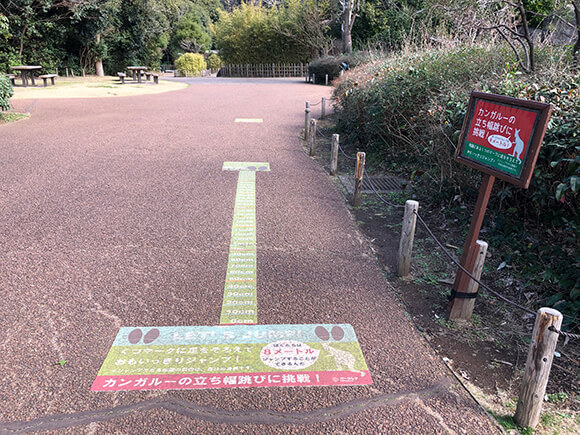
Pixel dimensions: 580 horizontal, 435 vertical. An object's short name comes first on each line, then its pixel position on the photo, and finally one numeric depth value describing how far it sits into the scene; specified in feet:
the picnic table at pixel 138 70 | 83.80
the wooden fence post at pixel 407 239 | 13.05
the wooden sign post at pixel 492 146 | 9.28
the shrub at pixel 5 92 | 36.01
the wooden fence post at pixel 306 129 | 34.11
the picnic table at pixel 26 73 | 64.64
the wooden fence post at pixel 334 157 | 23.86
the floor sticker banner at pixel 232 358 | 9.18
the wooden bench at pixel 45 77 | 68.57
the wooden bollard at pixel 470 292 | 10.89
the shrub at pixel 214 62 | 154.65
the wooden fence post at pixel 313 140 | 28.12
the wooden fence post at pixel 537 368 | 7.59
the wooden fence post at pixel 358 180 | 18.95
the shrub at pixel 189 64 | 134.41
